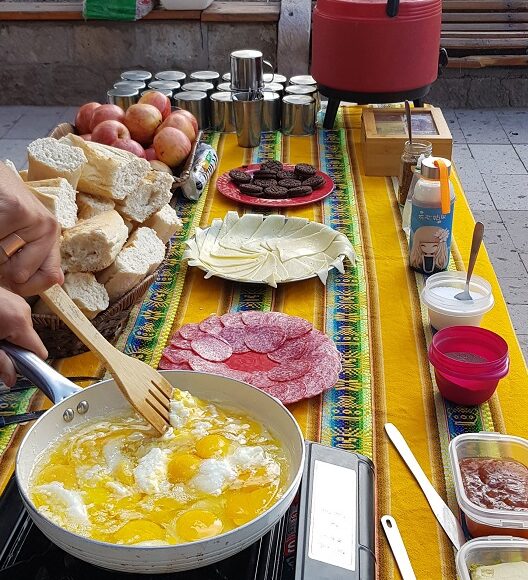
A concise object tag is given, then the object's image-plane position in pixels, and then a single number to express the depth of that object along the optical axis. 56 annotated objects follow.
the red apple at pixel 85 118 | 2.15
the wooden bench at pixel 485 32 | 4.51
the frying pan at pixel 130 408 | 0.69
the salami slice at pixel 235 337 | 1.32
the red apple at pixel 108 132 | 1.99
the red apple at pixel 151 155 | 2.01
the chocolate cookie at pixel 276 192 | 1.95
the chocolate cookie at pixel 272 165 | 2.12
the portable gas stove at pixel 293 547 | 0.77
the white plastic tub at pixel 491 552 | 0.84
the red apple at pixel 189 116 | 2.14
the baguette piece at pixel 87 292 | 1.24
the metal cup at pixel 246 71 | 2.40
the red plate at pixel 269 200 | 1.92
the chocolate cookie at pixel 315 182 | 2.01
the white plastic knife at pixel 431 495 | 0.94
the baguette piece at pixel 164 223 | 1.53
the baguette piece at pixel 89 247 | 1.27
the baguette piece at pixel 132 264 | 1.31
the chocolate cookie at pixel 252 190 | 1.98
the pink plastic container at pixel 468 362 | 1.15
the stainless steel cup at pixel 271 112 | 2.49
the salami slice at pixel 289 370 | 1.23
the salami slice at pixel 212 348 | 1.29
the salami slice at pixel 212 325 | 1.36
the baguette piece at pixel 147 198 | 1.48
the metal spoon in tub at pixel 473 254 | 1.37
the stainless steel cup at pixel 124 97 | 2.53
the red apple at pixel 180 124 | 2.08
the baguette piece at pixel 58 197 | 1.31
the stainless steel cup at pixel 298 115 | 2.45
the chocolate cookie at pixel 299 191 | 1.96
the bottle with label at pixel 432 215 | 1.48
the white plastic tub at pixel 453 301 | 1.33
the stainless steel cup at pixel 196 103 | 2.51
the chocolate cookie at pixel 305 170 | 2.07
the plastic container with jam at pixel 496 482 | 0.89
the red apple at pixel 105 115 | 2.10
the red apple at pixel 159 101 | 2.20
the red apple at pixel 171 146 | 1.99
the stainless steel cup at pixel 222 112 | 2.48
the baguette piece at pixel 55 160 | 1.42
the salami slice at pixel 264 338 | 1.31
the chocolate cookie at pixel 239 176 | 2.05
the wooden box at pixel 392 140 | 2.12
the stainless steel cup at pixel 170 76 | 2.73
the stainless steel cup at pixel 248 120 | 2.35
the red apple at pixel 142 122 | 2.08
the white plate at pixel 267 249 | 1.55
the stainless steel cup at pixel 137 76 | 2.74
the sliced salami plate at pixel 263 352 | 1.21
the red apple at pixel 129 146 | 1.94
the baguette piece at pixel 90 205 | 1.42
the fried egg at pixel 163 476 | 0.78
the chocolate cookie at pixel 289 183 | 2.01
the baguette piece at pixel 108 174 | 1.45
